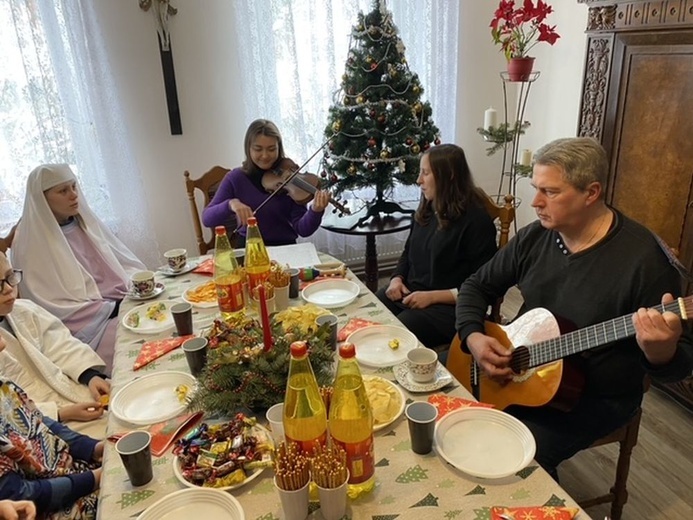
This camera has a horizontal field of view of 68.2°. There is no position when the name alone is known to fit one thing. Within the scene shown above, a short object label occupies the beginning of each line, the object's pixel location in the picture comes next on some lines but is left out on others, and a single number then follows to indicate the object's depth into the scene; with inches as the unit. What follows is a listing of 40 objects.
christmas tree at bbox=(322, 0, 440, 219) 108.0
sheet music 80.3
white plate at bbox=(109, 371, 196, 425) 46.6
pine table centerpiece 43.5
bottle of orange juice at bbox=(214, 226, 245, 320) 62.6
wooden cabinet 79.9
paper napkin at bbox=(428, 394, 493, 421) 44.0
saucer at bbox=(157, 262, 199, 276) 80.3
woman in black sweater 78.5
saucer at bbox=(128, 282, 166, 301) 71.7
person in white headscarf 80.6
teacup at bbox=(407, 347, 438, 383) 47.8
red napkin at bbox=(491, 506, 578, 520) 33.4
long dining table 35.2
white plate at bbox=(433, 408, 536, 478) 38.1
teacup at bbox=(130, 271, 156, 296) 71.9
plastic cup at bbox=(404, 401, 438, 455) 38.9
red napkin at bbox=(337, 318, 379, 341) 58.0
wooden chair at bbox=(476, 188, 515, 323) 78.0
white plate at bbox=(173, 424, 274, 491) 37.2
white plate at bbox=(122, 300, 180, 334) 62.2
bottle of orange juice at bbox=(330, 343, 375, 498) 35.4
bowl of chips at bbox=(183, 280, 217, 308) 67.8
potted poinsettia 106.6
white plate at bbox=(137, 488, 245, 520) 35.4
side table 108.1
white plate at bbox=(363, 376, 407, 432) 42.6
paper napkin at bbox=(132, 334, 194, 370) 55.2
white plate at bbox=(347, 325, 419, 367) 53.1
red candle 43.0
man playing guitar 52.9
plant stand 124.8
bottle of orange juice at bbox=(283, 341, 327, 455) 35.1
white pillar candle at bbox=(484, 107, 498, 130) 121.2
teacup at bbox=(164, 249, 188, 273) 80.5
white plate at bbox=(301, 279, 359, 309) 66.9
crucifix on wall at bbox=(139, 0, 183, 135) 111.3
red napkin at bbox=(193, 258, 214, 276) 80.7
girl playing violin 98.8
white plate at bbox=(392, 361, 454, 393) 47.7
